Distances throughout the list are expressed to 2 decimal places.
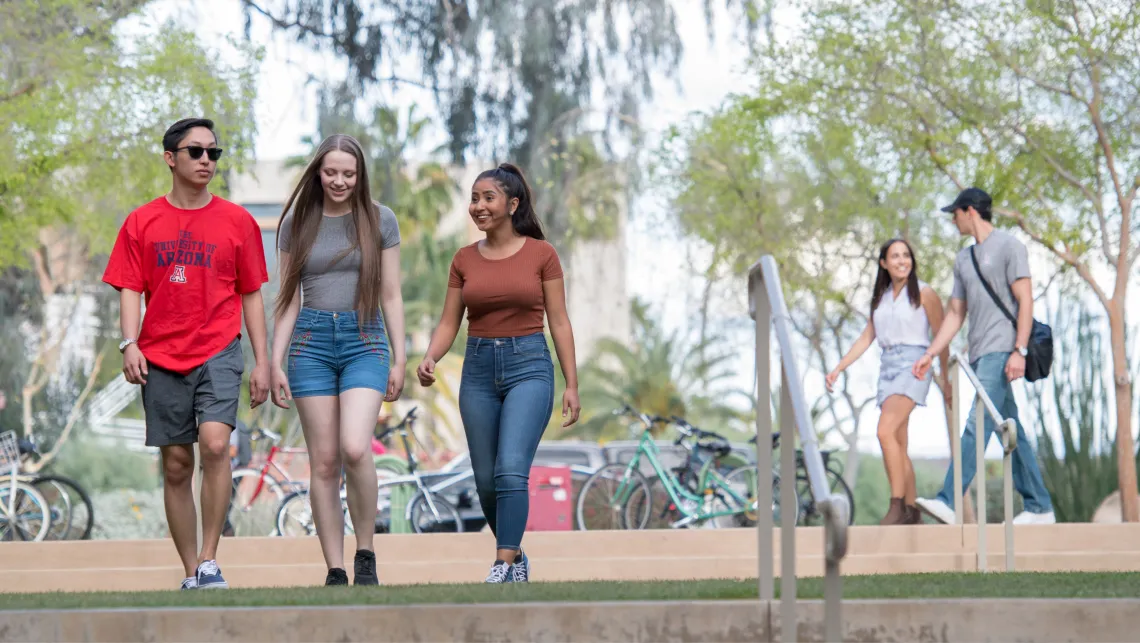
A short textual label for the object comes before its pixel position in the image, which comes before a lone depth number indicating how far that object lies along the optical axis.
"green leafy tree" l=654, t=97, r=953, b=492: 21.05
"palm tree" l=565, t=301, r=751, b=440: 35.44
